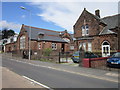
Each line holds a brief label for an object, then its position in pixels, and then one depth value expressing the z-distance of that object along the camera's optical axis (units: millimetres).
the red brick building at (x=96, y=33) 15582
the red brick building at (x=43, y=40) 24309
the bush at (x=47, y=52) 17478
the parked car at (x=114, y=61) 8691
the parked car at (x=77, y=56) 12485
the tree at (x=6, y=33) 71701
